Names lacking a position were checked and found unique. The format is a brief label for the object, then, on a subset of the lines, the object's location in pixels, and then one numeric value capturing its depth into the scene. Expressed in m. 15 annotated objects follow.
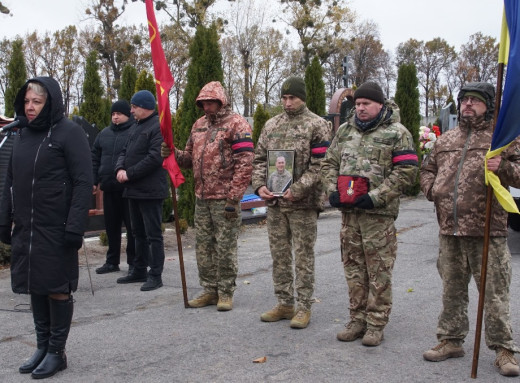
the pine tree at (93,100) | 14.41
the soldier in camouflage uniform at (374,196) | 4.51
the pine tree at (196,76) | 10.80
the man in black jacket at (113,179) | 7.14
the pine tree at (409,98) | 17.80
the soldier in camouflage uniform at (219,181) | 5.62
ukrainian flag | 3.75
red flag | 5.63
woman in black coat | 3.97
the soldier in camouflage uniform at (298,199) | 5.13
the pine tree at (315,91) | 16.06
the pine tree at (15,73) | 15.22
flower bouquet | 12.34
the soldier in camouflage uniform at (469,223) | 4.01
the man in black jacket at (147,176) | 6.55
